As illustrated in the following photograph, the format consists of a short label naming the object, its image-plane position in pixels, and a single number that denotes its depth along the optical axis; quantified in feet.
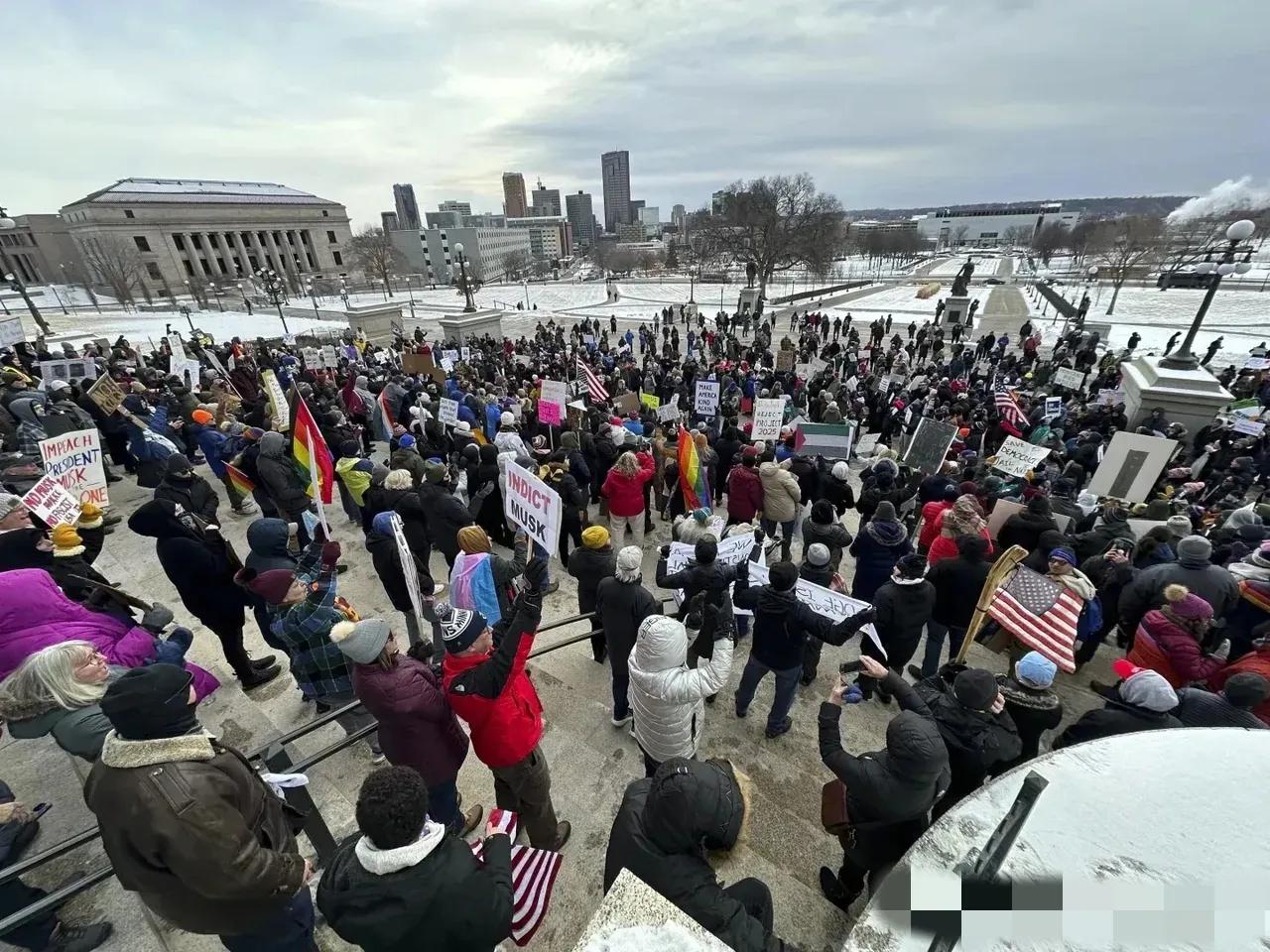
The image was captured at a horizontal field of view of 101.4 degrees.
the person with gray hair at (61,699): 8.80
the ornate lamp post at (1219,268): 37.55
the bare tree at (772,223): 150.10
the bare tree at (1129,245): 137.84
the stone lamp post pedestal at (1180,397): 35.53
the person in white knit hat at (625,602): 13.87
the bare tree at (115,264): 167.94
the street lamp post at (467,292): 99.35
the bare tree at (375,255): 238.27
